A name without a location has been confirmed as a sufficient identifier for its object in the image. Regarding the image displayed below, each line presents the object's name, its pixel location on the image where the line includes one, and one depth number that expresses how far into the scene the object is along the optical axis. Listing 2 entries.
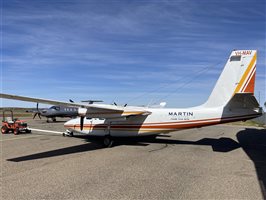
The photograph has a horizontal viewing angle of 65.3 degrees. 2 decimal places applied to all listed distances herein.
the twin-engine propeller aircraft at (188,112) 10.83
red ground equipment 18.36
